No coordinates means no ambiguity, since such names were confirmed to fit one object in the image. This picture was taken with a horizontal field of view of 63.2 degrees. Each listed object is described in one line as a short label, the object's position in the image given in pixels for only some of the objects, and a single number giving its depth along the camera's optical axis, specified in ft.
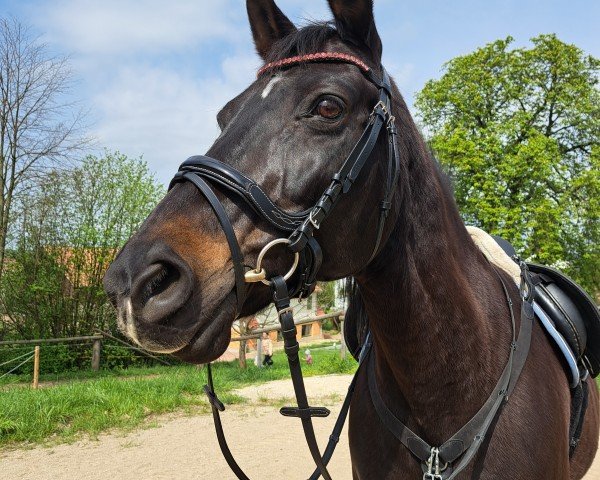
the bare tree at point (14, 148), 56.59
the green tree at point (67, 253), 59.11
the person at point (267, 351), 62.49
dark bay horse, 4.64
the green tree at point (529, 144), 67.26
